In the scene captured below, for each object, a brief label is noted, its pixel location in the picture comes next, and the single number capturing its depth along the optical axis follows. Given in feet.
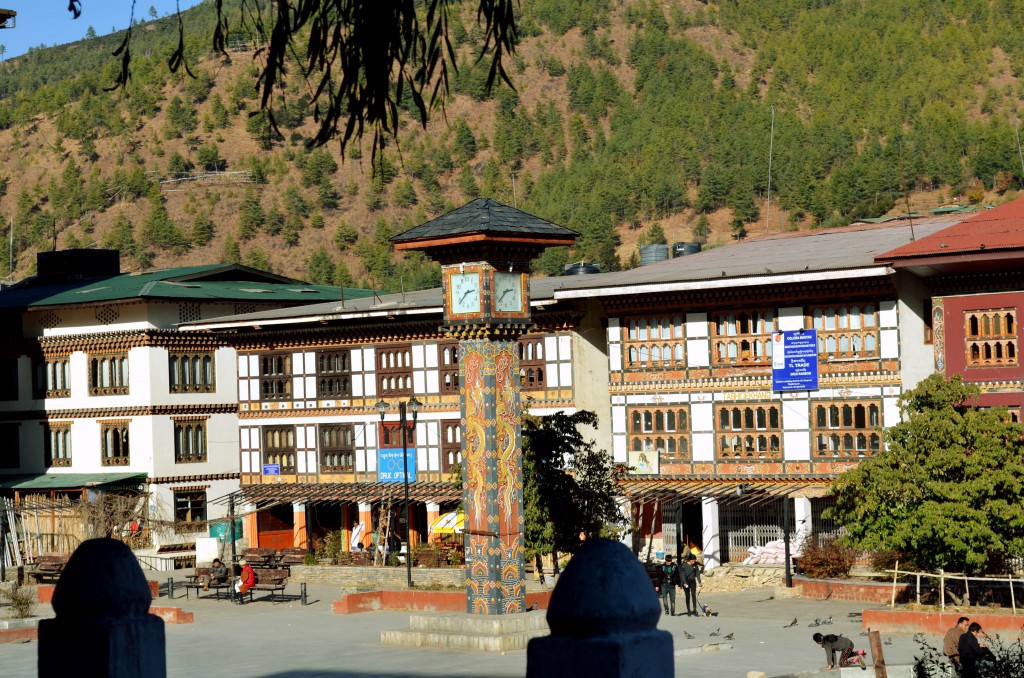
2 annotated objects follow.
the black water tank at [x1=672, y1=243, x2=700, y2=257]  204.44
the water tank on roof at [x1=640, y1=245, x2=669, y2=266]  207.21
